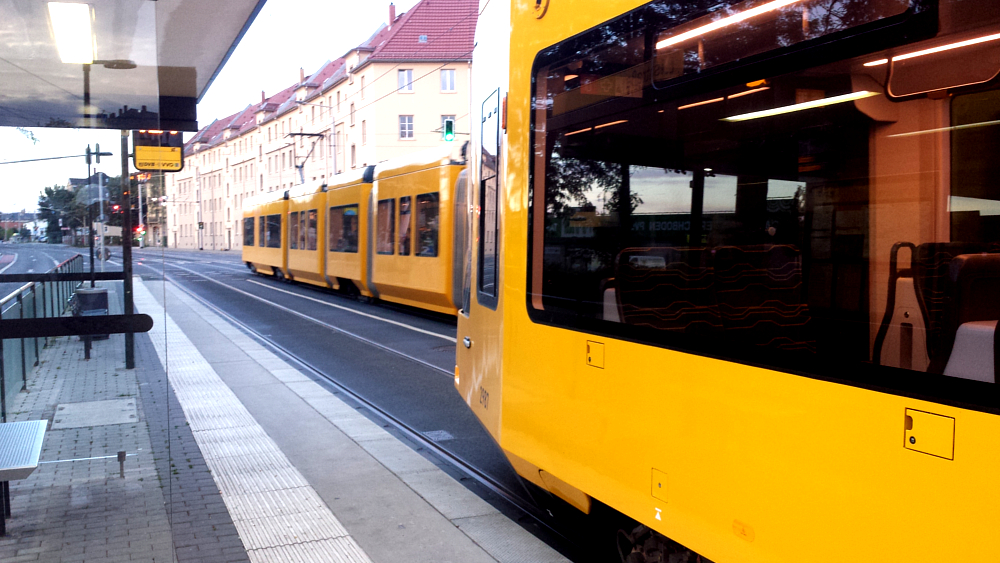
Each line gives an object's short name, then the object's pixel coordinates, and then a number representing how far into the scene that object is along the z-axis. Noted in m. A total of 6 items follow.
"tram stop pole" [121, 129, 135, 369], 4.62
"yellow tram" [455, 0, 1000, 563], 1.90
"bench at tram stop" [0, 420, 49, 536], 4.07
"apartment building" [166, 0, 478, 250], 49.47
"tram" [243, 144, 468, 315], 14.15
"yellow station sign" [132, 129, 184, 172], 4.64
